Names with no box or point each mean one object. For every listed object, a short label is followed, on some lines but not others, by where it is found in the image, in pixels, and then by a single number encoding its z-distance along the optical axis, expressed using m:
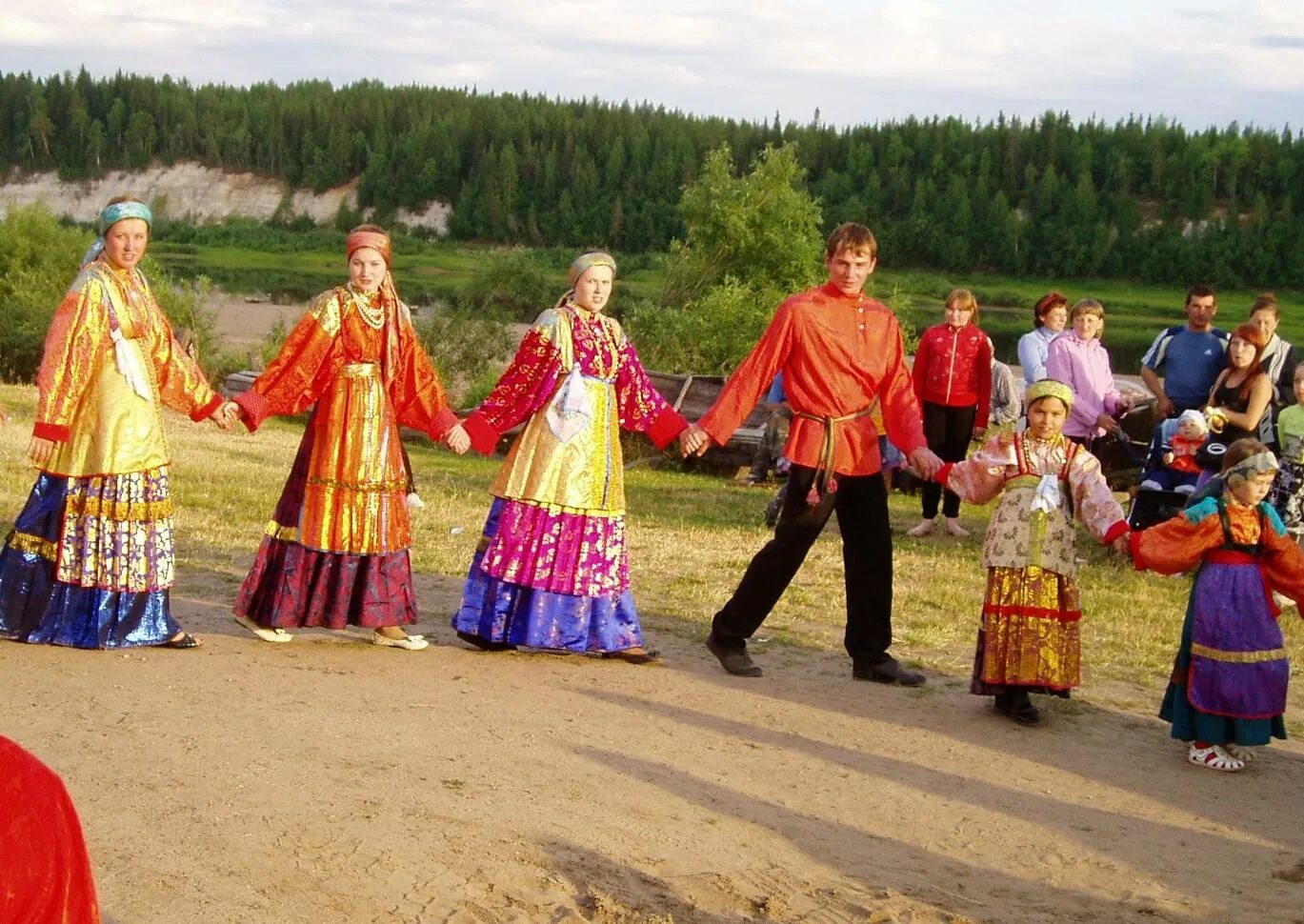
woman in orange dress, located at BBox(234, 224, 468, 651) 7.03
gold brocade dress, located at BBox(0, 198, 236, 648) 6.73
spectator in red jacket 11.07
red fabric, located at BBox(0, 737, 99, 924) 2.22
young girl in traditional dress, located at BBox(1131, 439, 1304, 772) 6.28
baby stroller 10.50
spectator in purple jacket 10.62
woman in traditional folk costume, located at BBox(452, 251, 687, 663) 7.18
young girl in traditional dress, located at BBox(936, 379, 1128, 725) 6.65
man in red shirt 7.12
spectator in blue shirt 10.45
